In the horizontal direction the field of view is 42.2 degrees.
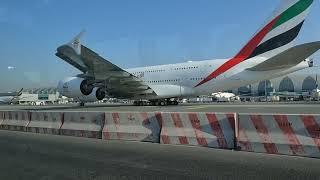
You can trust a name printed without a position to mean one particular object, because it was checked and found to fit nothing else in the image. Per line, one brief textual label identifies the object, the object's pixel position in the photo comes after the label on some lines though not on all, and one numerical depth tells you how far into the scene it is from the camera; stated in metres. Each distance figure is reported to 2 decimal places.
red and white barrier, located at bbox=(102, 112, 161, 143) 12.46
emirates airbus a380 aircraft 31.69
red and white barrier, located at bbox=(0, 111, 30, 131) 17.96
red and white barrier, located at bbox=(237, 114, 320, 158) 9.23
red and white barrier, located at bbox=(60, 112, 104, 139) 14.20
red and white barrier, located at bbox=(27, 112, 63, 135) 16.04
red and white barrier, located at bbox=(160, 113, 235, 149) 10.63
